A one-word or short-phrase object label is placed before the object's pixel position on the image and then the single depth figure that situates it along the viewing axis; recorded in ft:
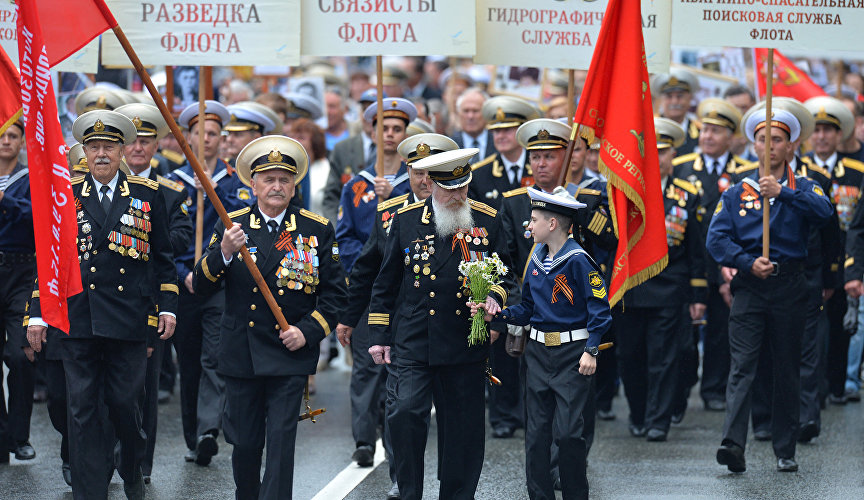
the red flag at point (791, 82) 92.66
